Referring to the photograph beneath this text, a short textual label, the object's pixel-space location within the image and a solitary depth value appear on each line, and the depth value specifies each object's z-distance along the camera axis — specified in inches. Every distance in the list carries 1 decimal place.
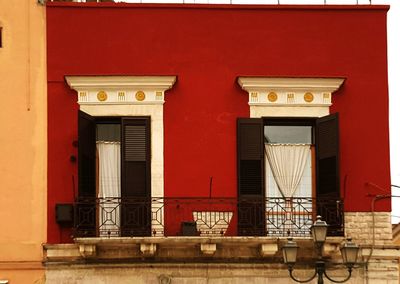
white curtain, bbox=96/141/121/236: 784.3
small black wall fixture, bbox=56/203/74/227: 780.6
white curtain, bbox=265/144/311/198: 805.9
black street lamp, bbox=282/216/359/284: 683.4
